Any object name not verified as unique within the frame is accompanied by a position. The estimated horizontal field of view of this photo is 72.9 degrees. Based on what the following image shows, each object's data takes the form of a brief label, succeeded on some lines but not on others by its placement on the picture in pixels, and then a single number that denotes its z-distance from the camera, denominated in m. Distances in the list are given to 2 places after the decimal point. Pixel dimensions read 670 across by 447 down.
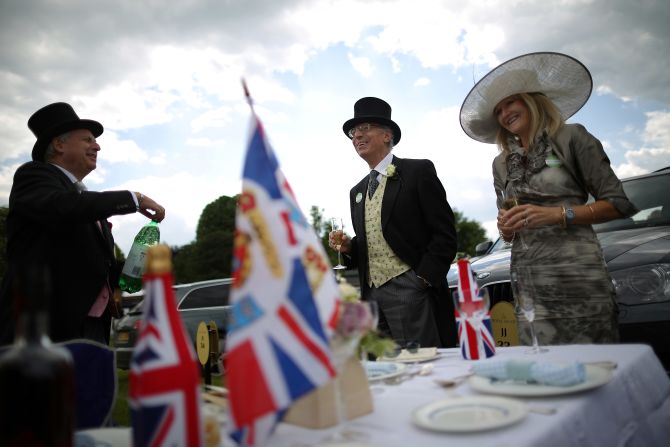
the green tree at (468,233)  42.75
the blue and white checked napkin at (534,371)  1.22
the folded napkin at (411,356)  1.98
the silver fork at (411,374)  1.60
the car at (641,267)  2.76
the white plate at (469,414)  0.99
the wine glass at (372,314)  1.25
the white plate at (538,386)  1.17
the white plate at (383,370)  1.65
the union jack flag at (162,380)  0.83
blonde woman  2.25
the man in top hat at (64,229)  2.34
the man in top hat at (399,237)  3.04
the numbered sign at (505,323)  2.93
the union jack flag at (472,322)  1.87
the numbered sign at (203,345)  4.16
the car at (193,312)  8.74
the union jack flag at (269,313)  0.95
